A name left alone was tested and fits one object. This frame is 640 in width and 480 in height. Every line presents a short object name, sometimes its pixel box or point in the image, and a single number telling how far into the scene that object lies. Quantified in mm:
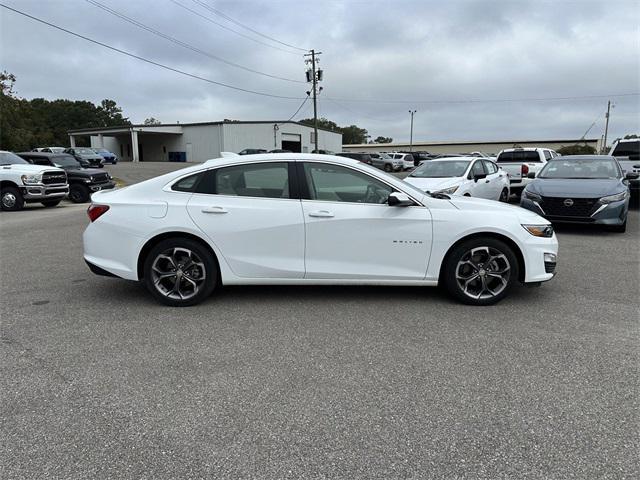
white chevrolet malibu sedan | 4668
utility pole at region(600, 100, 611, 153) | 74375
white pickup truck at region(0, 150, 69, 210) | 14227
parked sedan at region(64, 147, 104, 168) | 36803
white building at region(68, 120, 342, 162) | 51188
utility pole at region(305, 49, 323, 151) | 37403
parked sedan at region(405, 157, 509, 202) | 10203
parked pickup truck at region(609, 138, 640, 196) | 13125
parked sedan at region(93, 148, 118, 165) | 44447
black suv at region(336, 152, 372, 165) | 42297
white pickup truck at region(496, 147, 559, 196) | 14609
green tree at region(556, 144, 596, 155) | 68112
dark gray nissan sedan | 8688
